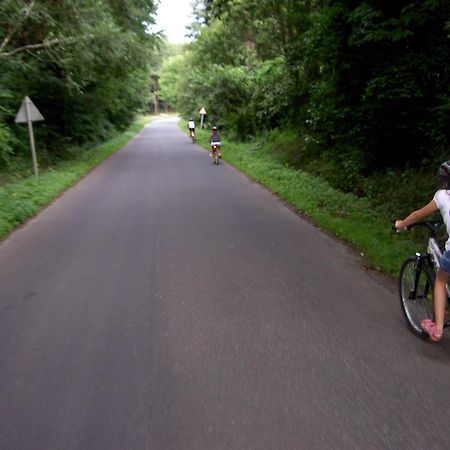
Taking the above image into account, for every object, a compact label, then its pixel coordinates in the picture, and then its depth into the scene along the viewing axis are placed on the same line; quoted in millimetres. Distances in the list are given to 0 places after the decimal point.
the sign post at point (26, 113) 14883
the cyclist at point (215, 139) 20375
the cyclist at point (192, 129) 33375
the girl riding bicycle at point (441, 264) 3939
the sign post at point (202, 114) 37875
